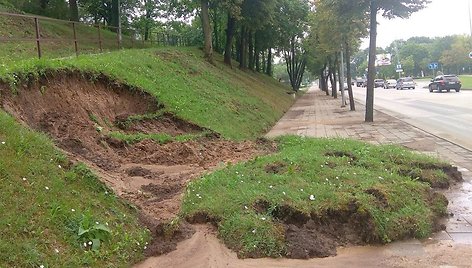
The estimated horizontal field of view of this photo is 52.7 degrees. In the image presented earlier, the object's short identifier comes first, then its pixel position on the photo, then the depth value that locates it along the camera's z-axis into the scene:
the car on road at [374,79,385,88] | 74.12
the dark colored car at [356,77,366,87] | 95.93
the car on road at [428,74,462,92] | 40.81
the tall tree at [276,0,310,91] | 43.53
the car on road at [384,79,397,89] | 65.68
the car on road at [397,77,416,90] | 57.69
